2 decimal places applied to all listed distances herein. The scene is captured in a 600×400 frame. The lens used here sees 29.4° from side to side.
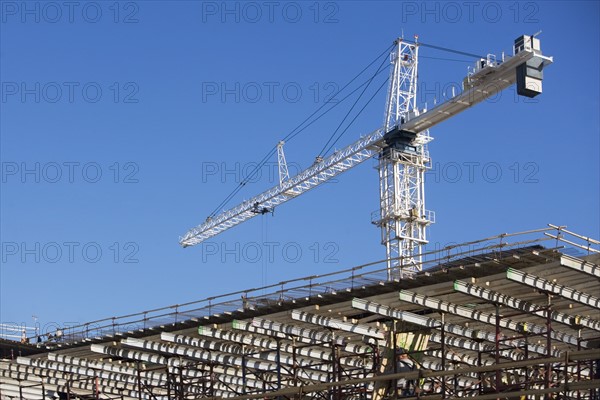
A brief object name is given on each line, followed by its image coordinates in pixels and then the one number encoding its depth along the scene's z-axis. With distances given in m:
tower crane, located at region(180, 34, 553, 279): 101.97
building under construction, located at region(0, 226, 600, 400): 42.19
